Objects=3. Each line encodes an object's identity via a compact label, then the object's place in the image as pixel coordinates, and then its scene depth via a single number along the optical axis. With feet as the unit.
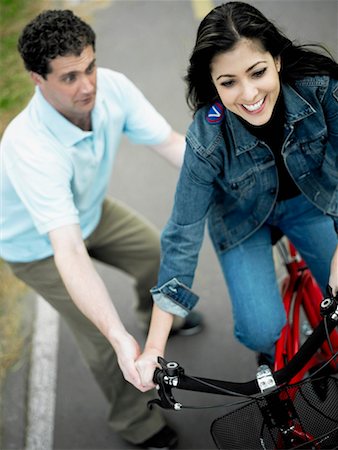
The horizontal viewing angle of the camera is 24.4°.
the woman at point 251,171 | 9.30
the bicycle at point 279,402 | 8.48
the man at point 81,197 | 11.31
